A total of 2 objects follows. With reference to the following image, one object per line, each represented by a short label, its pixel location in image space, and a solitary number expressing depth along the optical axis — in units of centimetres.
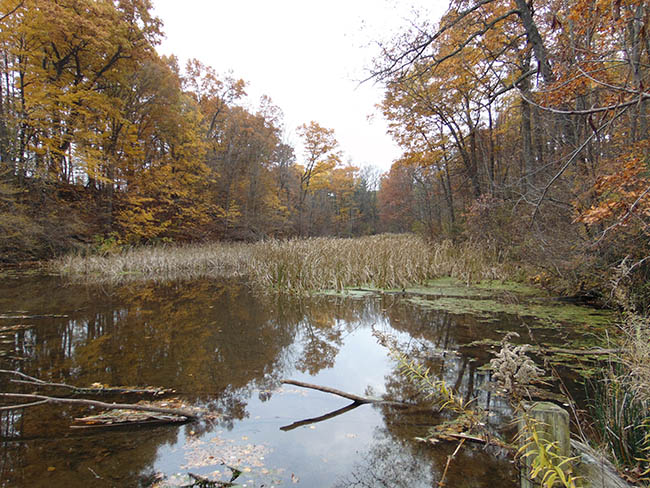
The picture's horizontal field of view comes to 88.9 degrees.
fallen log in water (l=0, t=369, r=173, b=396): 245
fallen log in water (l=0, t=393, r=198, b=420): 189
